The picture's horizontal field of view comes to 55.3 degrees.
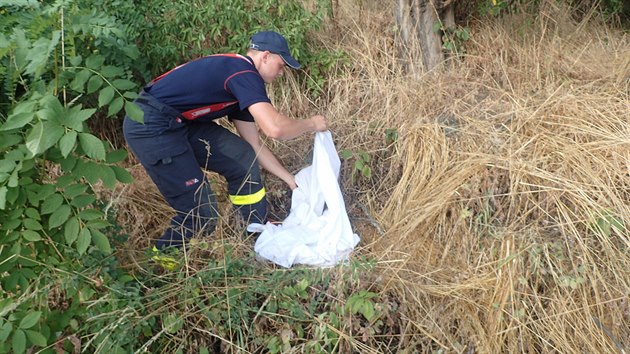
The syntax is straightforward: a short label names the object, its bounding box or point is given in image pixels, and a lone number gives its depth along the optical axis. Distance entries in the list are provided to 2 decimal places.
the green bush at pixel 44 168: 2.29
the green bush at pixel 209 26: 4.58
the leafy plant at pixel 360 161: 3.99
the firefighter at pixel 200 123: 3.26
